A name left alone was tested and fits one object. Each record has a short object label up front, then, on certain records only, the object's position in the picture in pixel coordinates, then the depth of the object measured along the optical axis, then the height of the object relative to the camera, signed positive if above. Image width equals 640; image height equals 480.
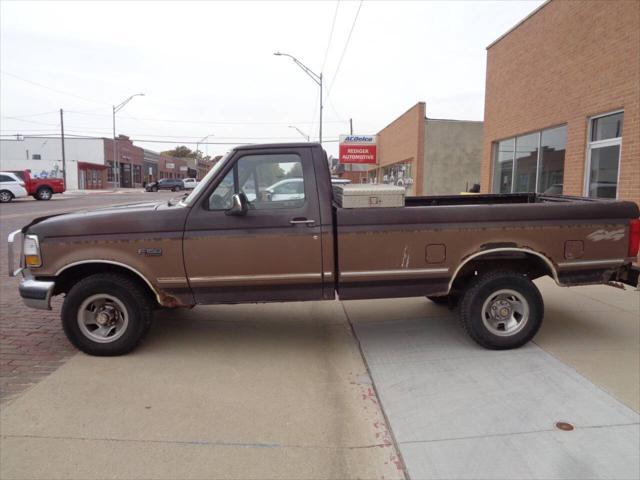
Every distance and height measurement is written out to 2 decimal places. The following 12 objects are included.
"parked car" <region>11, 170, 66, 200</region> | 32.16 +0.08
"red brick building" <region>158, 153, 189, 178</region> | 90.94 +4.01
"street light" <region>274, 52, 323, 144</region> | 24.05 +6.01
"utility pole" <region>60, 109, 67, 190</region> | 45.98 +5.43
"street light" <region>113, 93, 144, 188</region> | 42.38 +2.61
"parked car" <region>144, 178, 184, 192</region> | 58.72 +0.39
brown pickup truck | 4.73 -0.53
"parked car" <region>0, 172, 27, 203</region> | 29.84 -0.06
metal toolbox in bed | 4.73 -0.04
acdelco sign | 32.75 +2.76
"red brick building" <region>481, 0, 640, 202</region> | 8.57 +1.94
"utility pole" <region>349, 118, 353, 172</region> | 51.71 +6.82
